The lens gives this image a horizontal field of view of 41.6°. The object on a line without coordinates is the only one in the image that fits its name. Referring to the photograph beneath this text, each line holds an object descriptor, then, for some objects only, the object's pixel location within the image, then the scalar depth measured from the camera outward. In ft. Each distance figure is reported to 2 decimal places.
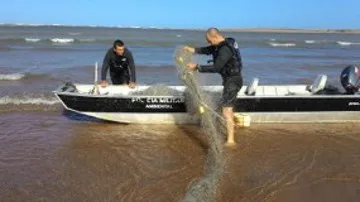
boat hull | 28.04
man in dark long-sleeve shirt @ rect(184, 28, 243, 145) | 23.53
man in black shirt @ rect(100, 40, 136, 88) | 29.40
